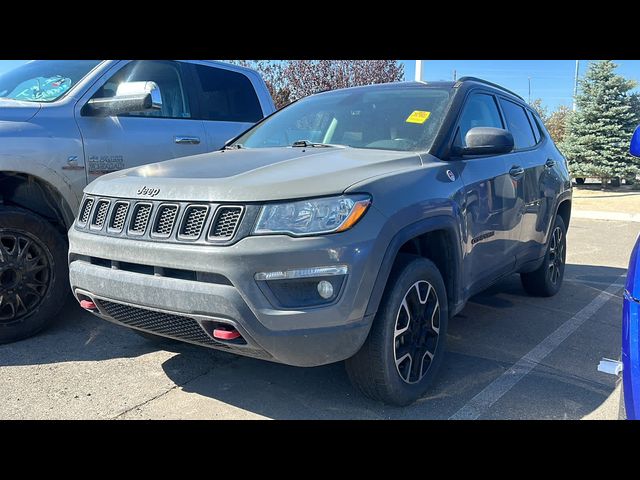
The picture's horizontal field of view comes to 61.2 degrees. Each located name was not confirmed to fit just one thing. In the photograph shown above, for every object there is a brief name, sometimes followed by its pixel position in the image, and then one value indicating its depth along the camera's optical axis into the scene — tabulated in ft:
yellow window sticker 11.99
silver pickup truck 12.53
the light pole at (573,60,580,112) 72.23
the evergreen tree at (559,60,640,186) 68.49
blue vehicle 6.23
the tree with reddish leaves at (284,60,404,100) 61.46
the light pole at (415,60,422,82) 42.19
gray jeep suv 8.31
